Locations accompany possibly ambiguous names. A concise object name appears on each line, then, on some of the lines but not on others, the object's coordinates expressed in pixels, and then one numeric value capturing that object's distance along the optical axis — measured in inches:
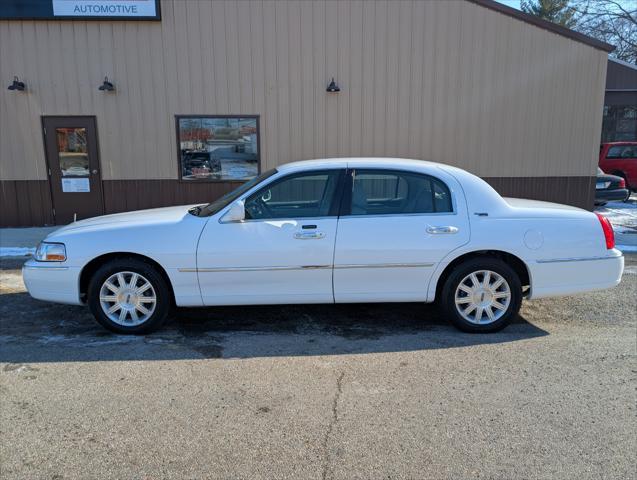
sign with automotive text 367.9
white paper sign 395.2
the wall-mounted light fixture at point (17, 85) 371.6
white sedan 171.8
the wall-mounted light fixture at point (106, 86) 377.1
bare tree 1136.2
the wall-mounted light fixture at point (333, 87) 382.9
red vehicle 644.1
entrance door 388.5
